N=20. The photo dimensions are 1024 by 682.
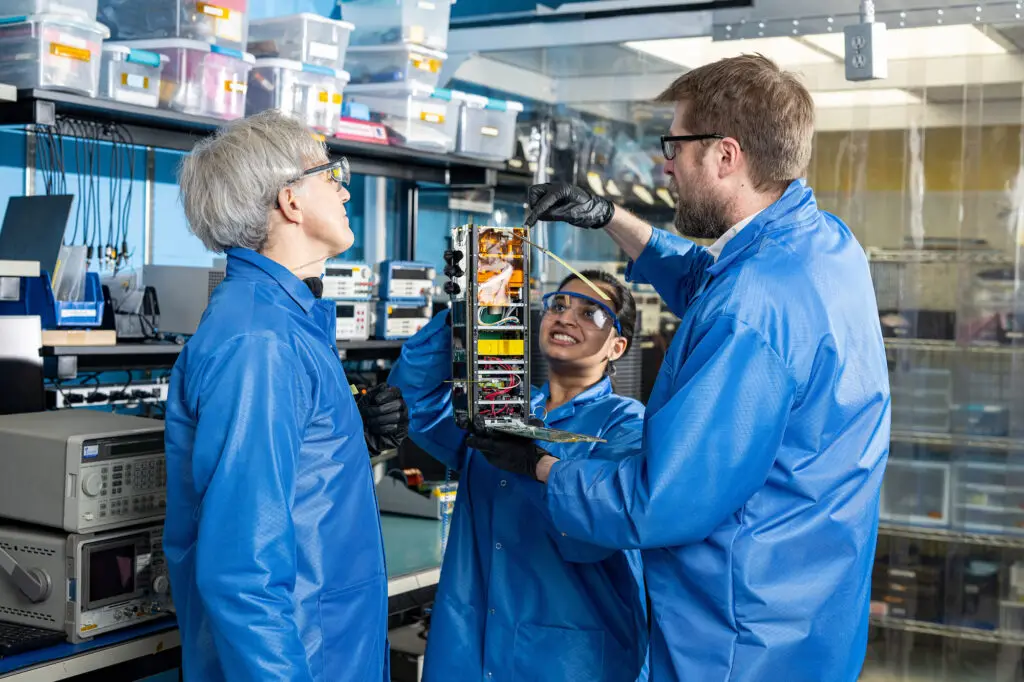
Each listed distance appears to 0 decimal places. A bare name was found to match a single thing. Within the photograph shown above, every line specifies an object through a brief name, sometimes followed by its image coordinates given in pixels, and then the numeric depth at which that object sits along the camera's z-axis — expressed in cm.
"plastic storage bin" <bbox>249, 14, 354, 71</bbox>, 361
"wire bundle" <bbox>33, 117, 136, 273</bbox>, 325
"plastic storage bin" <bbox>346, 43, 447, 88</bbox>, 396
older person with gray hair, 165
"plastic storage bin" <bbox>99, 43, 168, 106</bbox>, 303
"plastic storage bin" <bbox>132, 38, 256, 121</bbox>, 319
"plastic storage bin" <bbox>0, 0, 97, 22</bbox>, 283
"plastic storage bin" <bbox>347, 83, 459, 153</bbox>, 389
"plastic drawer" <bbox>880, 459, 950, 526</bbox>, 445
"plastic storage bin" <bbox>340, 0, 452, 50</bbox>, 400
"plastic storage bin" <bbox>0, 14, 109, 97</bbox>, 280
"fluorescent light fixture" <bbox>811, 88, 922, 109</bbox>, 446
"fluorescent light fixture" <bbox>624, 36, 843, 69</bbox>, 460
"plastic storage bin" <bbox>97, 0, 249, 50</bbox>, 326
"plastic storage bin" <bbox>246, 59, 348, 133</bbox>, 349
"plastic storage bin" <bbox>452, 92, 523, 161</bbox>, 414
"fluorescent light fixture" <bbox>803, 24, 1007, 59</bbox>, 427
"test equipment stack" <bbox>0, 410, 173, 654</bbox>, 230
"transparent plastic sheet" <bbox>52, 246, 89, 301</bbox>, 296
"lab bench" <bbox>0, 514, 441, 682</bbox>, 217
